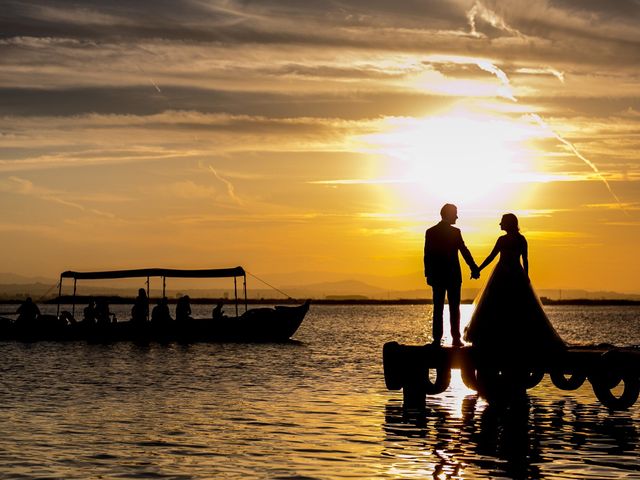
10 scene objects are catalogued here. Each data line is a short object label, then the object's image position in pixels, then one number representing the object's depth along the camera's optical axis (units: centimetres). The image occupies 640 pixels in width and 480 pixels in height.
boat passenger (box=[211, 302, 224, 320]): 5943
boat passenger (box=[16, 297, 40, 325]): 6081
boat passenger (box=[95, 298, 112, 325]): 5925
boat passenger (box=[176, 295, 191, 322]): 5751
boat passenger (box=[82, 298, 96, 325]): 5916
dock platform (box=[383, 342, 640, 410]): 2208
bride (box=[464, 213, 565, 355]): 2205
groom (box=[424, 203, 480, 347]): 2170
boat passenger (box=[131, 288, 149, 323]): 5684
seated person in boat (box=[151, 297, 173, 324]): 5738
